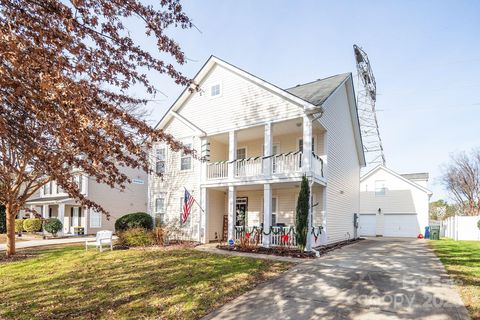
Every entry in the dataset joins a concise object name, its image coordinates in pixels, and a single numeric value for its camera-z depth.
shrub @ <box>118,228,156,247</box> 14.44
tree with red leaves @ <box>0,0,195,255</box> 3.59
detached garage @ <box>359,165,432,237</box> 25.02
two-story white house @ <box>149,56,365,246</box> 13.29
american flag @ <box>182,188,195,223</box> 15.24
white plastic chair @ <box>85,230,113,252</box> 13.03
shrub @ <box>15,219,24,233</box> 26.21
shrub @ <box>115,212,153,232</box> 16.26
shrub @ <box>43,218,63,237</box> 22.69
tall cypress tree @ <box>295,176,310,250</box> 11.38
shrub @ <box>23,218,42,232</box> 25.39
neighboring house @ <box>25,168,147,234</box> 24.70
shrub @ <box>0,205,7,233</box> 25.82
